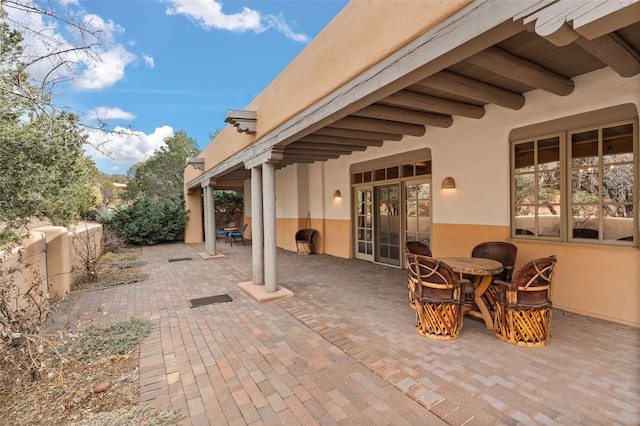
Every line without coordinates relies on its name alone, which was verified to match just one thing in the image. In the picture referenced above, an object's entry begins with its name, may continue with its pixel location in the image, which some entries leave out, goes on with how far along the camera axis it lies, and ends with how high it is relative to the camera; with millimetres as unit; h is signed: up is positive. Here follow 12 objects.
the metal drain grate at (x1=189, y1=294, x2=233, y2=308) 4766 -1468
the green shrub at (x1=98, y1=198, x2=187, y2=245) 12578 -379
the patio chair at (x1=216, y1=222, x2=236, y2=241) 12961 -965
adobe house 2107 +1028
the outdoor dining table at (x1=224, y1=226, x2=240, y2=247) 12336 -884
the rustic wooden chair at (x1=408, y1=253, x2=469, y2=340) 3145 -980
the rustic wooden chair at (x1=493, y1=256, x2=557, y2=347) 2906 -976
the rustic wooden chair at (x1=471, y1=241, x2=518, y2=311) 4205 -700
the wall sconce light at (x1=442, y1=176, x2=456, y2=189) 5348 +420
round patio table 3352 -839
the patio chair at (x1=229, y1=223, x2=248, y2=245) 12009 -918
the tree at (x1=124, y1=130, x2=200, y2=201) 22844 +3187
